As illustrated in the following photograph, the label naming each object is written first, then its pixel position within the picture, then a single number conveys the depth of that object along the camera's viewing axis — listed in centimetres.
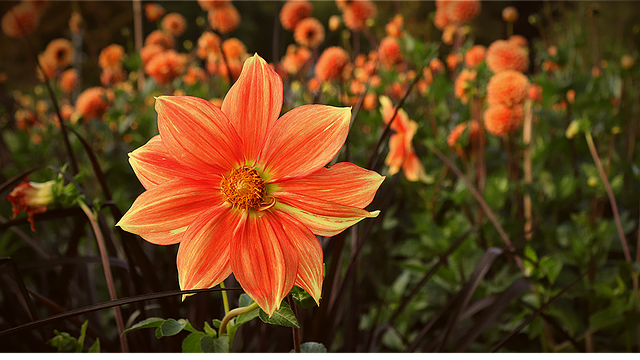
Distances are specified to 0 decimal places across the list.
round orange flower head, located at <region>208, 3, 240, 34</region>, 158
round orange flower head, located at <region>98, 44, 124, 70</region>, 175
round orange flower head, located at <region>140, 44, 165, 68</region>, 162
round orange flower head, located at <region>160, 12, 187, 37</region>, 215
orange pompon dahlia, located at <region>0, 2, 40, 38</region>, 157
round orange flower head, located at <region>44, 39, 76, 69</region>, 179
